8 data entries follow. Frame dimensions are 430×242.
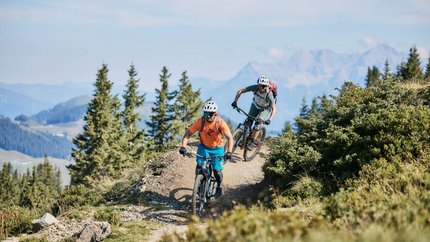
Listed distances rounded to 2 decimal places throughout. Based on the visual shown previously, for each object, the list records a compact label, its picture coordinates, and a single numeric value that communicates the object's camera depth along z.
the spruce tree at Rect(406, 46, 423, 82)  62.69
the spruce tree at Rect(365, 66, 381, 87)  82.98
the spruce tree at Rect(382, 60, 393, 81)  80.62
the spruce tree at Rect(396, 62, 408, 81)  64.78
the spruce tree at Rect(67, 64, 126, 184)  43.66
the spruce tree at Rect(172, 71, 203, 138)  52.72
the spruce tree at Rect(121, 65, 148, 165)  52.62
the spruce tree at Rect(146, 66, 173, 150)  53.31
